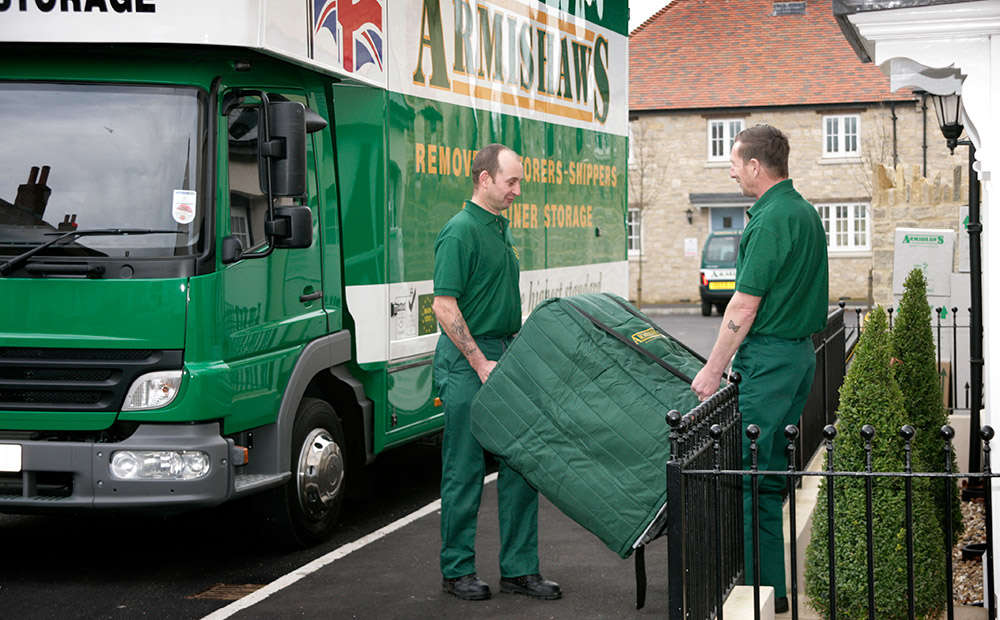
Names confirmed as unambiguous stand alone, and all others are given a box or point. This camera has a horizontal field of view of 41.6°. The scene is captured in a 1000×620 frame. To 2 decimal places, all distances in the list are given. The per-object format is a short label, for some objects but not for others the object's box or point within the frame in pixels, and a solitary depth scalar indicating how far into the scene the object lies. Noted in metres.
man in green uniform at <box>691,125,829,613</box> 5.25
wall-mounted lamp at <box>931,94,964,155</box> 9.72
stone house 41.31
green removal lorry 6.02
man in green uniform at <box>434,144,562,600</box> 5.78
